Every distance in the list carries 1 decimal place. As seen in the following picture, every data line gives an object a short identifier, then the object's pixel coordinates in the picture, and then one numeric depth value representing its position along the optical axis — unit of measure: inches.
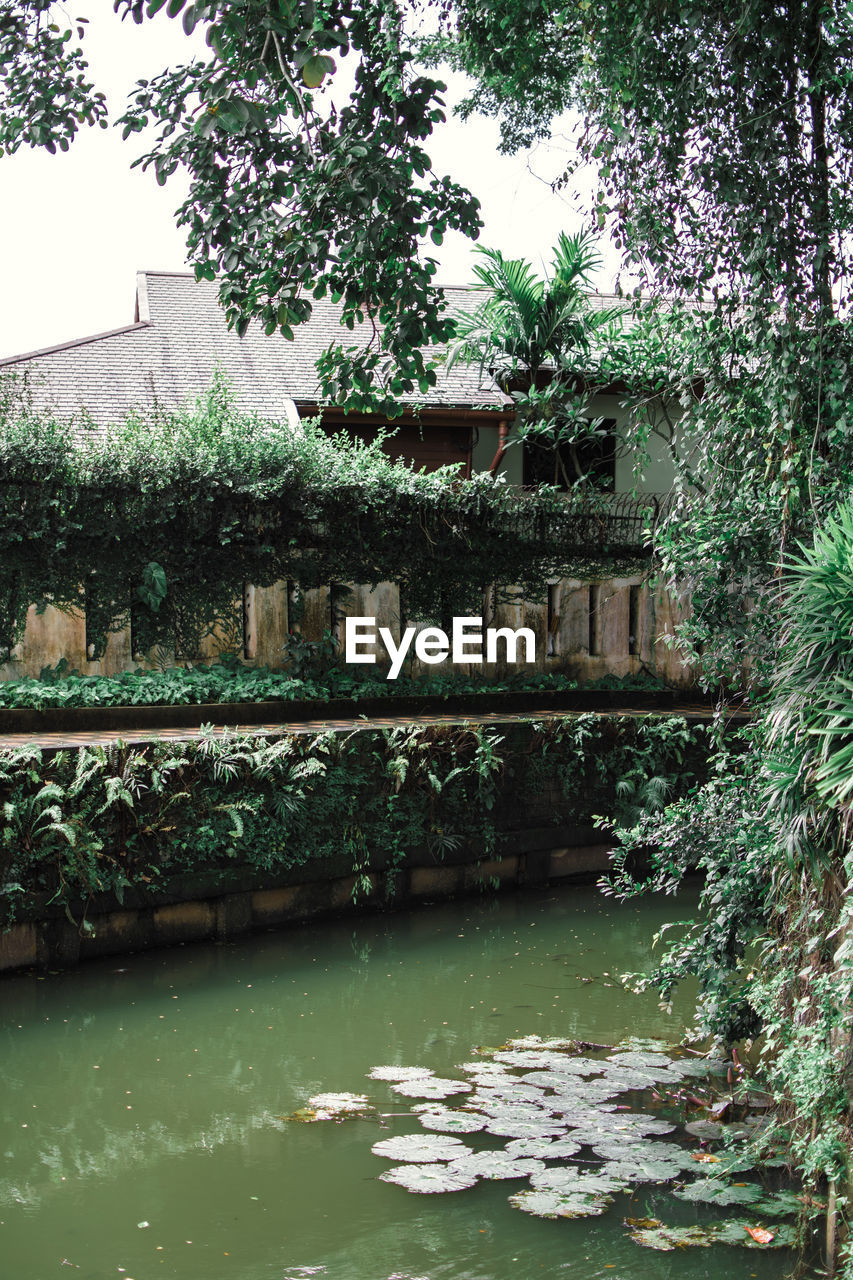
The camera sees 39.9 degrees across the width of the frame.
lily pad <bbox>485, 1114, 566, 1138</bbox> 211.9
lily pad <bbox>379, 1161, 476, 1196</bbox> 191.9
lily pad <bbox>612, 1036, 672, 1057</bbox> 260.7
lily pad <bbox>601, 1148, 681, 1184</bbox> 194.2
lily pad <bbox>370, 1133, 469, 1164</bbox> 203.8
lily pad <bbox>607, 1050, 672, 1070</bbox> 250.2
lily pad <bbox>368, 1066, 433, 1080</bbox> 245.1
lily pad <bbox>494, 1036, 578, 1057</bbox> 264.7
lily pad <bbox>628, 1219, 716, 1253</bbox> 173.6
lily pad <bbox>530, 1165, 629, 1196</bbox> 189.6
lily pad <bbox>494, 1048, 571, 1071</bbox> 251.0
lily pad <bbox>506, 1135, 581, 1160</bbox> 202.7
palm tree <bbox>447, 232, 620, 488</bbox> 610.2
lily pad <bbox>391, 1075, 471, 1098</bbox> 234.4
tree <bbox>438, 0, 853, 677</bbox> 220.5
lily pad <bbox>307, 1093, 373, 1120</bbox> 226.8
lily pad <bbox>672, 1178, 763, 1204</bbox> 185.9
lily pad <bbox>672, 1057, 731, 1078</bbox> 243.7
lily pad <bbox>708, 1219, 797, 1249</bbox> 173.0
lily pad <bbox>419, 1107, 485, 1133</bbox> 215.3
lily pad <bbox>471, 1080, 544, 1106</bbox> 230.1
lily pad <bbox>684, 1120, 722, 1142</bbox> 211.2
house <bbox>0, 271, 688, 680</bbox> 485.7
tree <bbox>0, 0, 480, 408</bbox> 239.9
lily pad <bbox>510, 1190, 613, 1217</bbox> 182.4
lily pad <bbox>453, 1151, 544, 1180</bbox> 196.4
